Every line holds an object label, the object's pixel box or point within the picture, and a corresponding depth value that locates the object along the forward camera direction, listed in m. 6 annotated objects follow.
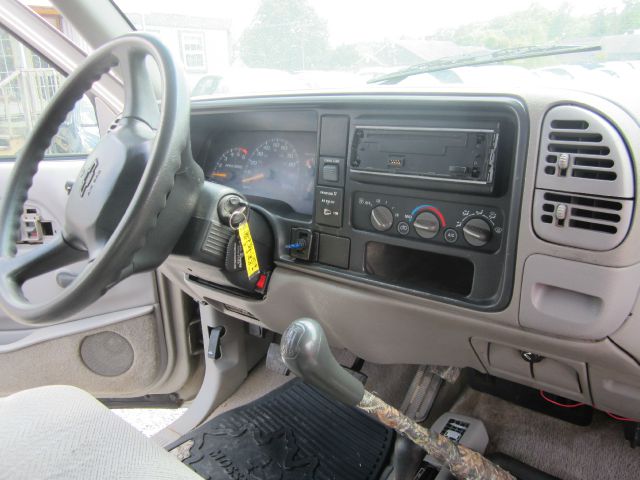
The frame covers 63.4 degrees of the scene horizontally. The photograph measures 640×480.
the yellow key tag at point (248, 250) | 1.12
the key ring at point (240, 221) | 1.07
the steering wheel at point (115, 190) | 0.86
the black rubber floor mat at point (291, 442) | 1.43
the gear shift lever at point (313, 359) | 0.82
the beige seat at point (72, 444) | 0.82
